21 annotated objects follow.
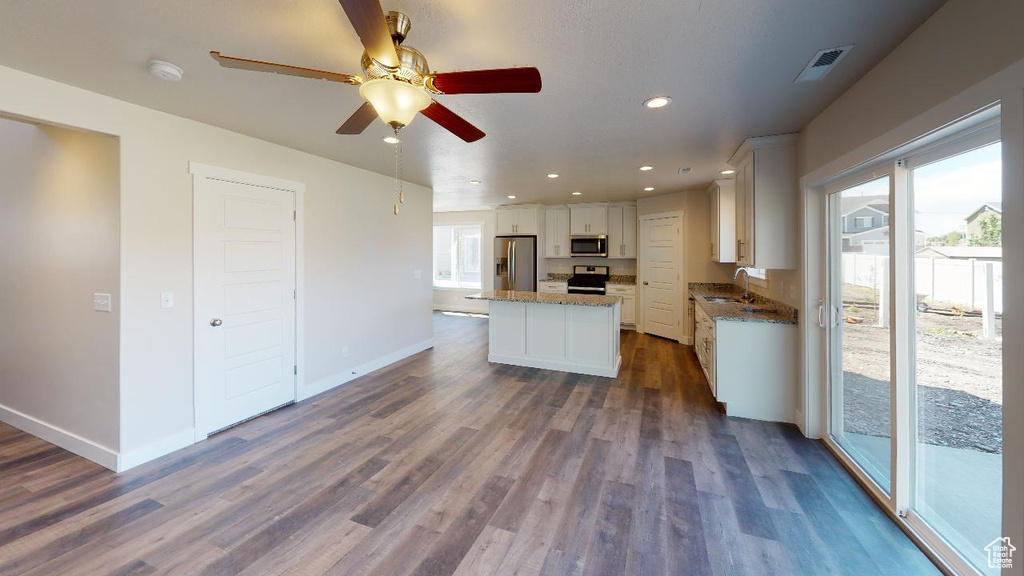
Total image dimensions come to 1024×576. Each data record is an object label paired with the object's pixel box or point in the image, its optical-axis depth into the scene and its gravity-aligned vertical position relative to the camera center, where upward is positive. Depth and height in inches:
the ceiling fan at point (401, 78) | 56.4 +32.4
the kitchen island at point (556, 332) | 179.8 -21.8
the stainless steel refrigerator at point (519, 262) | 303.1 +19.9
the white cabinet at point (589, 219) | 285.4 +50.6
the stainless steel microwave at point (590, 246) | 285.4 +30.7
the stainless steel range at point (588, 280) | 292.4 +5.6
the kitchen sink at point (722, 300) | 174.9 -6.1
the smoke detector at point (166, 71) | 79.8 +46.0
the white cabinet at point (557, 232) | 298.4 +42.6
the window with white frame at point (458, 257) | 364.8 +29.6
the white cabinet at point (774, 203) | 129.0 +28.0
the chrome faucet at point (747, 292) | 177.3 -2.4
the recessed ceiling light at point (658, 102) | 97.8 +47.4
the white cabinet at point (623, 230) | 280.4 +41.5
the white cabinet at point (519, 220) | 301.9 +53.3
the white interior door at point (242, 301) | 120.6 -4.3
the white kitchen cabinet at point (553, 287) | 300.0 +0.3
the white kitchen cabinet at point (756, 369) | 129.5 -28.0
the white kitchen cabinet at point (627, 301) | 282.2 -10.0
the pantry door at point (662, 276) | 247.1 +7.3
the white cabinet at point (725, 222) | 196.4 +33.2
